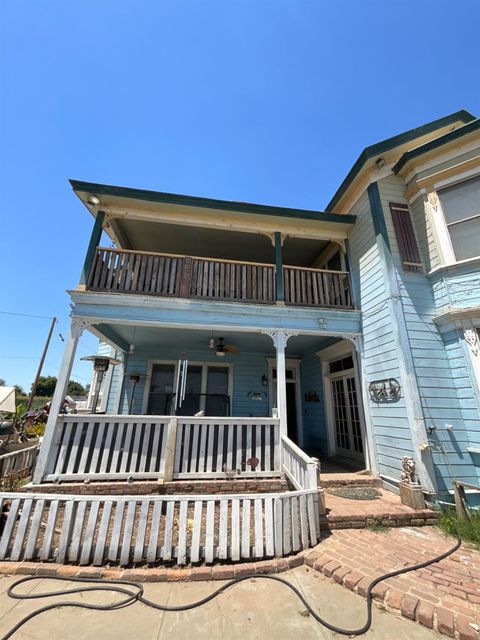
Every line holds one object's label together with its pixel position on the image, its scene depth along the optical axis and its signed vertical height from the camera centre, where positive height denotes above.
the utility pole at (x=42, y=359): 16.04 +3.00
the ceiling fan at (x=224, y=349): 7.34 +1.64
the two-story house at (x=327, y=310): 4.88 +2.09
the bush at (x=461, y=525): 3.64 -1.48
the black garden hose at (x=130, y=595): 2.15 -1.63
